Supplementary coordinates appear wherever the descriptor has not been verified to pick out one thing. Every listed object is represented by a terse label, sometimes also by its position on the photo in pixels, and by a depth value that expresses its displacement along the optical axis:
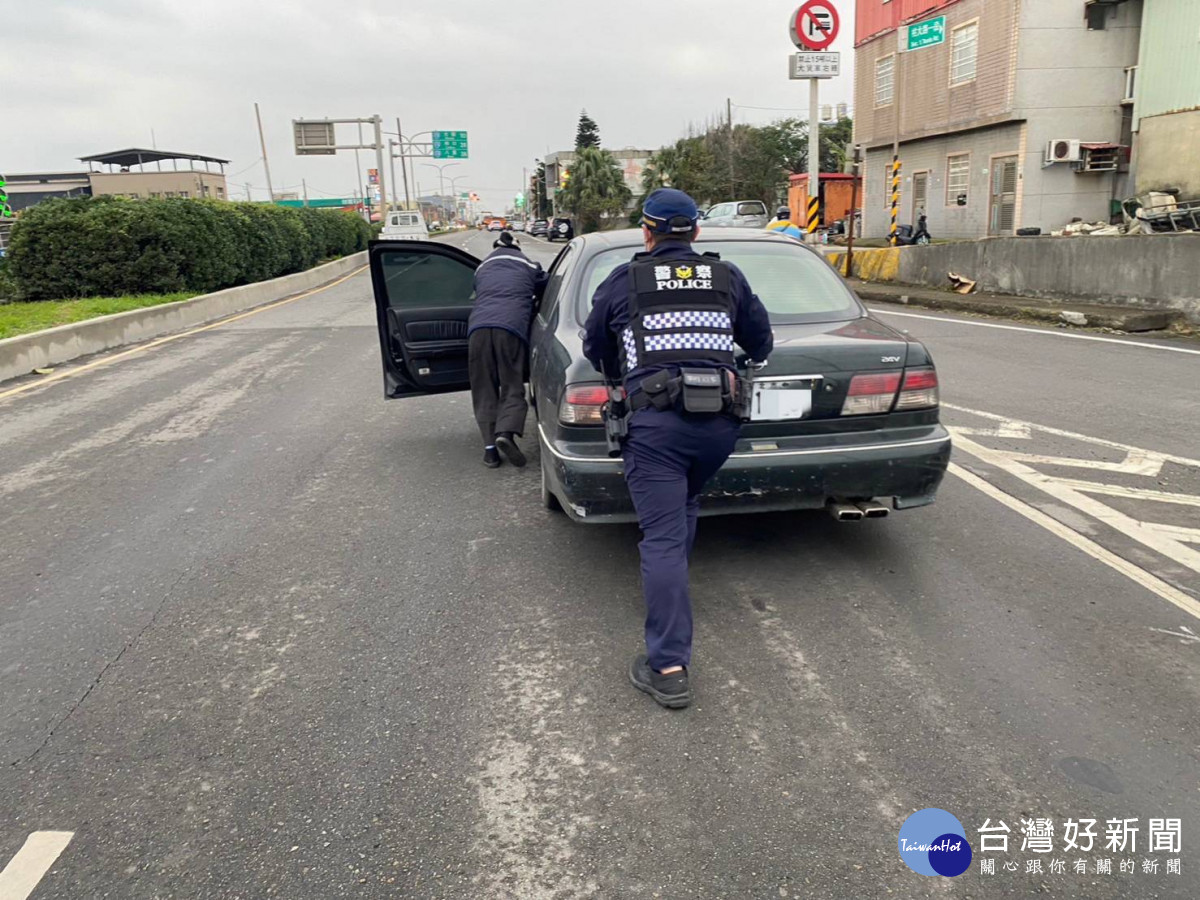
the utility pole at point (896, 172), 21.26
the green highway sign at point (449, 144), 59.56
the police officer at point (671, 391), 3.08
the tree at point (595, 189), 77.69
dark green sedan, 3.94
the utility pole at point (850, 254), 17.92
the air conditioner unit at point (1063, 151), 22.56
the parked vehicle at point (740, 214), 30.03
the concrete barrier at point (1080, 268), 11.38
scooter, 25.36
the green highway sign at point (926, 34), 17.55
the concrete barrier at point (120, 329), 10.55
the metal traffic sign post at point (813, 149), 19.95
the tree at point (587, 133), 121.88
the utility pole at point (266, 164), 59.62
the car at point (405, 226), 42.25
